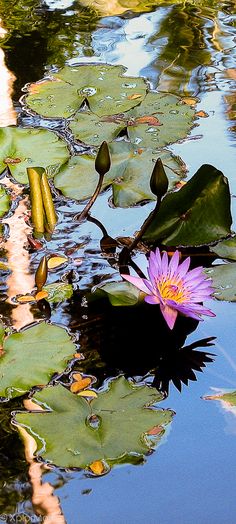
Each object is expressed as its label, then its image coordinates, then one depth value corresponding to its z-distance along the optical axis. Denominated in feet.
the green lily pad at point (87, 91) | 9.60
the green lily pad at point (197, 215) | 8.02
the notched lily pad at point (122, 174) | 8.50
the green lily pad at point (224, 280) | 7.61
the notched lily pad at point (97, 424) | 6.73
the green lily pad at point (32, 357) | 7.10
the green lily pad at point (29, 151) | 8.81
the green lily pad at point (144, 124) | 9.14
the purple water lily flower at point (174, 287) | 7.33
